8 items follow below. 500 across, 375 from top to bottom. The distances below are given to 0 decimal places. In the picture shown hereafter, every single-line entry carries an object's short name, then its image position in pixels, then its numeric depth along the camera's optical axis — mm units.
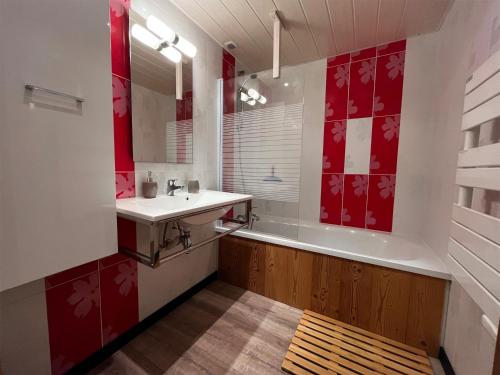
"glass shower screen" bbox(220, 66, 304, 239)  1856
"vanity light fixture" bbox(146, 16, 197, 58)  1319
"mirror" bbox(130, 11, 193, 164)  1320
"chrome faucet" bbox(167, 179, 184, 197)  1520
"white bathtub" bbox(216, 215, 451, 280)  1362
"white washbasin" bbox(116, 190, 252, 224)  949
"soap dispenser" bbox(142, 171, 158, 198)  1346
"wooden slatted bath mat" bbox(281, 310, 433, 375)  1205
